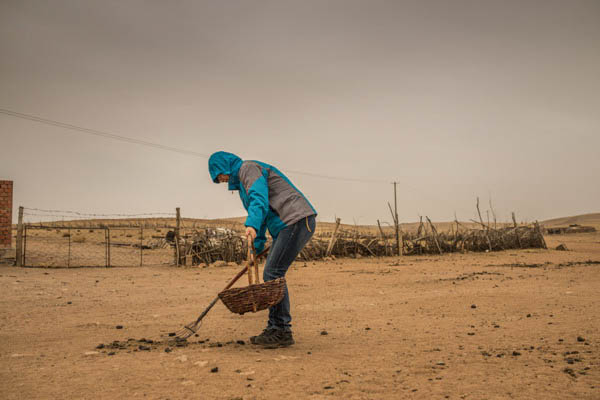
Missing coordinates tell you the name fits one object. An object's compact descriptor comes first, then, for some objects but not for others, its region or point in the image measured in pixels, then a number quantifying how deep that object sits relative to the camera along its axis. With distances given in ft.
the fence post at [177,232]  49.57
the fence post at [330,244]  59.21
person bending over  14.01
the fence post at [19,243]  43.18
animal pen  50.78
